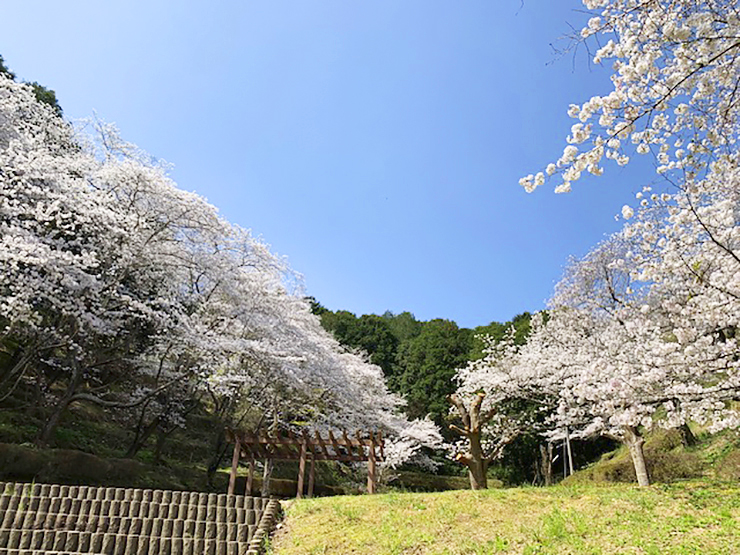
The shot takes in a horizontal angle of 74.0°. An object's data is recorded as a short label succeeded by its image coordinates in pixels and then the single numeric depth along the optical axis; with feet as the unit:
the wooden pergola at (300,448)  35.12
